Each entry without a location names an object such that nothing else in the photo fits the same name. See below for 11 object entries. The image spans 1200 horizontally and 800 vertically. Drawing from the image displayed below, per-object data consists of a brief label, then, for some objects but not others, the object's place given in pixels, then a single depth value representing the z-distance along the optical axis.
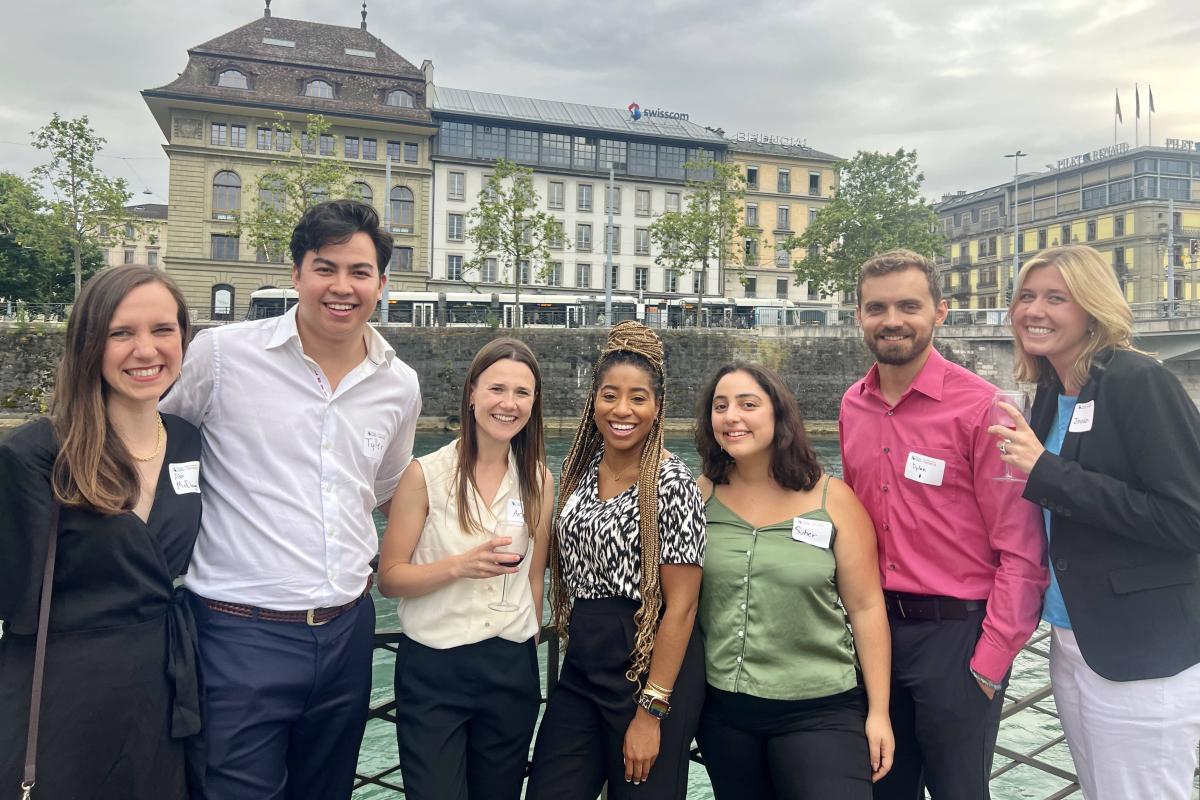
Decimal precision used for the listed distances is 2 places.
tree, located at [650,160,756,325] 38.03
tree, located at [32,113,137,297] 28.56
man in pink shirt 2.62
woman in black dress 1.95
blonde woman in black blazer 2.31
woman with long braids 2.54
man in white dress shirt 2.38
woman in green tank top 2.57
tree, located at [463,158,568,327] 35.41
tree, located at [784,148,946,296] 41.34
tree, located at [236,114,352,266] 33.38
